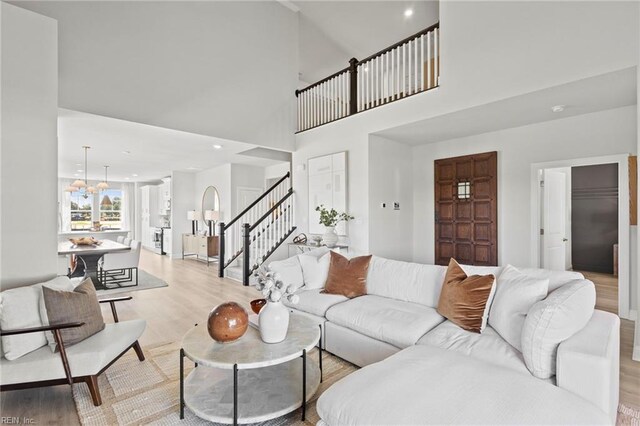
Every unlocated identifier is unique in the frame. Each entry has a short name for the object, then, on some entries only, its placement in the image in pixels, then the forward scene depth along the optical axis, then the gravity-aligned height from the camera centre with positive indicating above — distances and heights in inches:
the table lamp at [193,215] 365.1 -2.0
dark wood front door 203.2 +2.0
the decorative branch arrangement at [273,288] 86.1 -21.1
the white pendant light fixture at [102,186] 303.1 +27.0
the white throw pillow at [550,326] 69.7 -26.1
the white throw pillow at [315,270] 142.3 -26.5
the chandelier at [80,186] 281.6 +25.0
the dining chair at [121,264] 211.5 -34.3
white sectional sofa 54.6 -34.3
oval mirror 333.1 +7.4
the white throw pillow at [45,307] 91.2 -26.5
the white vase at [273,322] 83.4 -29.0
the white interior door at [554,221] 202.8 -6.2
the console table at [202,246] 335.0 -36.4
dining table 218.0 -25.9
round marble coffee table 74.9 -48.2
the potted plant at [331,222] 210.7 -6.3
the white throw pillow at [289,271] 141.7 -26.4
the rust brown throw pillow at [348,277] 129.7 -27.0
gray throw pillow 87.9 -28.1
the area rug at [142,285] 215.3 -52.4
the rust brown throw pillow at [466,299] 90.9 -26.2
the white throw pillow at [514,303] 82.5 -24.9
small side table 214.5 -25.1
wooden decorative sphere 81.9 -29.0
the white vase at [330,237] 210.5 -16.3
